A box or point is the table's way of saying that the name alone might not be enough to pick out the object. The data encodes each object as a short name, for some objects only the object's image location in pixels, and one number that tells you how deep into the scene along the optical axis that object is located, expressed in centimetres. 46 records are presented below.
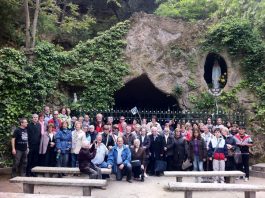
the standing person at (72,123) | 725
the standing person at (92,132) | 687
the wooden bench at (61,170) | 591
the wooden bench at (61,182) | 501
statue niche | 1056
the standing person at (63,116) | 719
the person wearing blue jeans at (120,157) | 645
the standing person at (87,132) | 667
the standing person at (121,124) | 750
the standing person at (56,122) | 685
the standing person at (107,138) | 687
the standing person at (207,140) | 692
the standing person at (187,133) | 713
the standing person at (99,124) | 732
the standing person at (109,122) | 720
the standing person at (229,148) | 690
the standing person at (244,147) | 705
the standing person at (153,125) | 763
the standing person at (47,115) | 705
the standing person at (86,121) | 732
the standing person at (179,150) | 702
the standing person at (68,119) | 717
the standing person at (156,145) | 705
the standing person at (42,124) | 664
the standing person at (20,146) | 623
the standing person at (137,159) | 661
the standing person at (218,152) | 673
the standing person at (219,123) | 778
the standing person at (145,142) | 697
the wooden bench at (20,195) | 407
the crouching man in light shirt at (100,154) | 631
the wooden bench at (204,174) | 588
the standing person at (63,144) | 662
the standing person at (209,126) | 748
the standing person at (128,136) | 702
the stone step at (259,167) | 777
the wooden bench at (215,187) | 481
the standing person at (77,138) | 659
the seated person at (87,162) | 559
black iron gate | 898
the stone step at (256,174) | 762
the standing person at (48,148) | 661
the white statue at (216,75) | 1057
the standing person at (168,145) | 708
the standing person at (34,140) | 646
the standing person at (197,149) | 671
